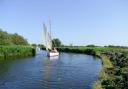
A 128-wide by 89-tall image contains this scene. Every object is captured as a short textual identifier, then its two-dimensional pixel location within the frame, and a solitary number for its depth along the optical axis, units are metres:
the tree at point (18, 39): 42.82
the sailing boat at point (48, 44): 26.54
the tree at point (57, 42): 54.99
